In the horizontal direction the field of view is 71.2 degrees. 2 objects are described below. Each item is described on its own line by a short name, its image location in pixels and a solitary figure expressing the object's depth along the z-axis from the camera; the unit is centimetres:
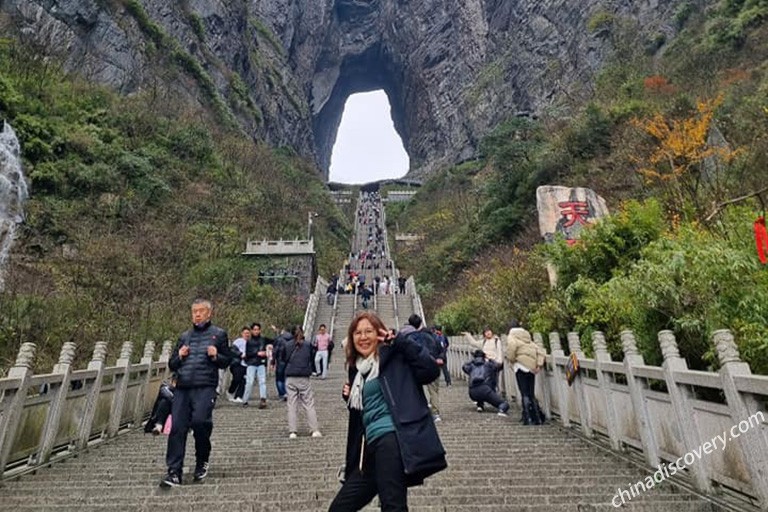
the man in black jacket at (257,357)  854
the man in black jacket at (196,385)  389
